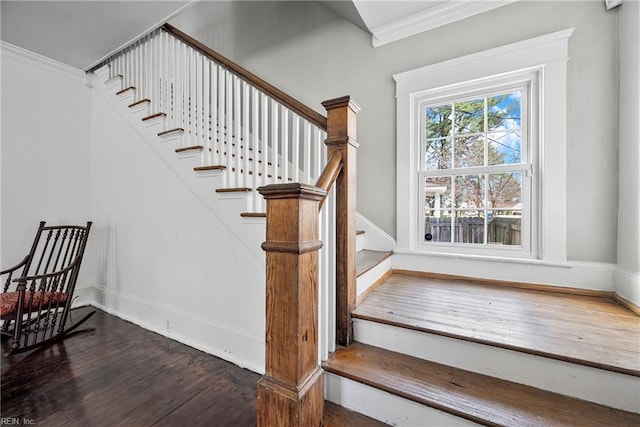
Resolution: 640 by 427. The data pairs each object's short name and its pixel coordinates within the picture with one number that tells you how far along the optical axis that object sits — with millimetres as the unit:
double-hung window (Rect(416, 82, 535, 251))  2125
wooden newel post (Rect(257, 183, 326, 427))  1049
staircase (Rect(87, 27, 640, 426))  1089
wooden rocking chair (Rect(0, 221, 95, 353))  1877
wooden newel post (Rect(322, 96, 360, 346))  1471
